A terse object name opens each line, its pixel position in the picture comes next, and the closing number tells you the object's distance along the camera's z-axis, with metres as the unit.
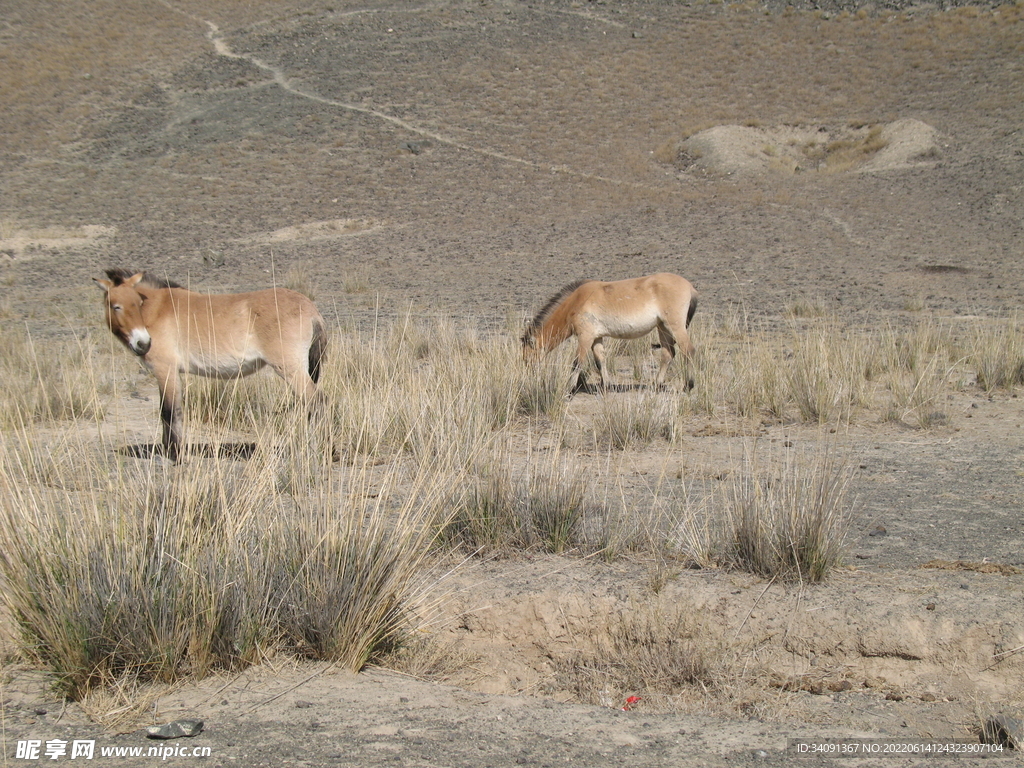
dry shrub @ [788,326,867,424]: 8.62
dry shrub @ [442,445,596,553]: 5.34
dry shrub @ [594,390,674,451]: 7.71
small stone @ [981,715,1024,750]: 3.47
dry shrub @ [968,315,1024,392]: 9.85
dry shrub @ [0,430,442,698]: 3.68
